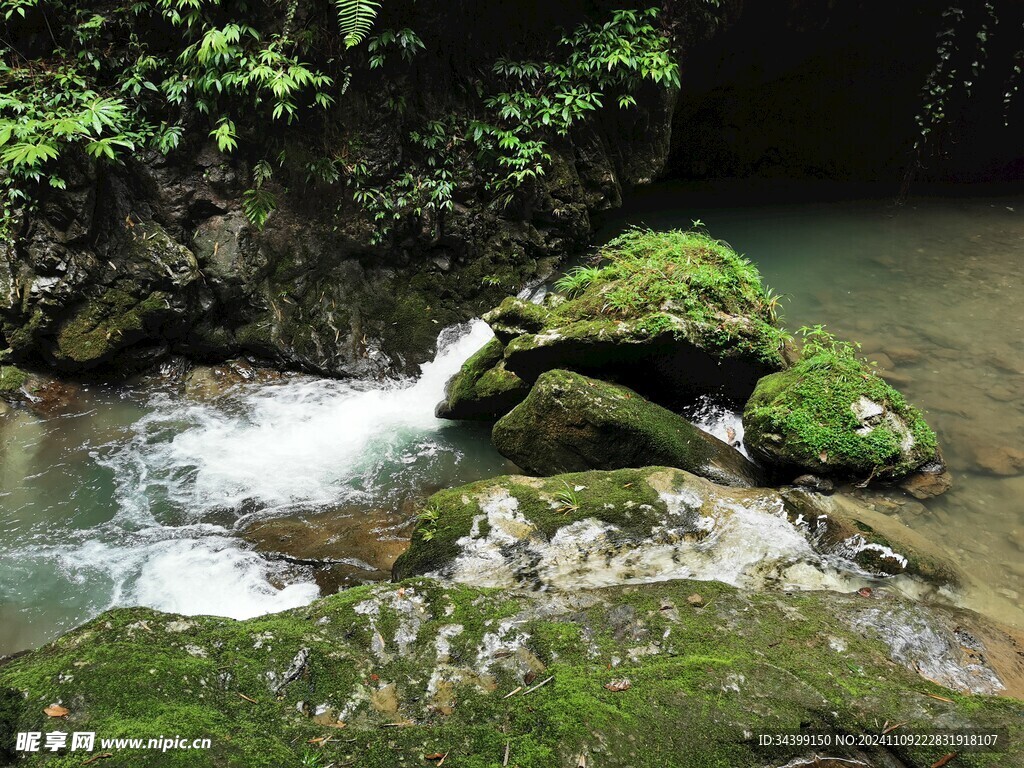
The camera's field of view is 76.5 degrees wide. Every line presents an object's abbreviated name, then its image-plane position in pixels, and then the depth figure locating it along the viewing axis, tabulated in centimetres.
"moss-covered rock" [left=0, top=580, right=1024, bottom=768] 211
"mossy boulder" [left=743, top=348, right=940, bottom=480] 503
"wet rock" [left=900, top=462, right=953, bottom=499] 495
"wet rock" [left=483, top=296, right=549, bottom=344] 648
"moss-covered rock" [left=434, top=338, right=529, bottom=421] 650
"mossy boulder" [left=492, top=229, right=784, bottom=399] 591
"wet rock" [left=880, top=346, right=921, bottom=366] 661
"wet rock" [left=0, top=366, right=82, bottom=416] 711
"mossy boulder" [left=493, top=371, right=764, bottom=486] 520
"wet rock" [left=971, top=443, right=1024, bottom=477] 515
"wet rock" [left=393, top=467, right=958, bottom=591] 384
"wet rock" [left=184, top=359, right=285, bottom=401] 761
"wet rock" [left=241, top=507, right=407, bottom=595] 488
